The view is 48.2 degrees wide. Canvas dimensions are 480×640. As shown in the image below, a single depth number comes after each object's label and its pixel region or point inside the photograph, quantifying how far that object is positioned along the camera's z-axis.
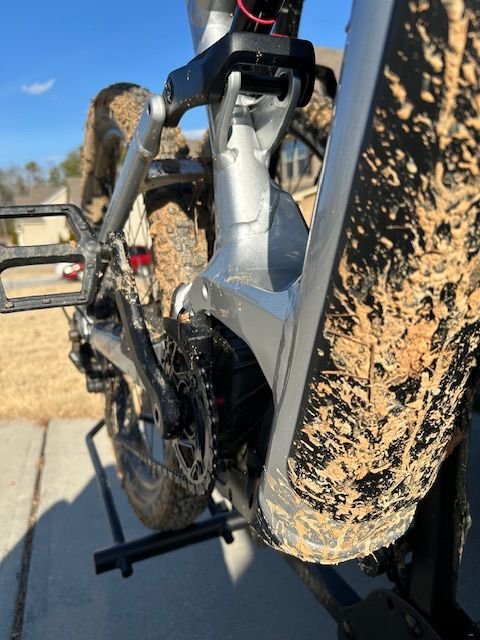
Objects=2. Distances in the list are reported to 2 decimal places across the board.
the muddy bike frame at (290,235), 0.19
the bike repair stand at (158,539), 0.60
